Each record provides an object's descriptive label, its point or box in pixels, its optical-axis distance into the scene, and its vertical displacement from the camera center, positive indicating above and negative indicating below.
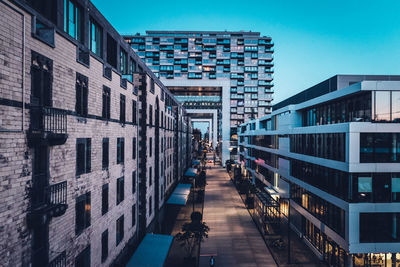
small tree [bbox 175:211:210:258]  19.80 -8.64
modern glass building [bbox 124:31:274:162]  89.00 +28.31
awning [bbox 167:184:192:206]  27.95 -8.22
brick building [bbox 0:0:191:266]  7.09 -0.23
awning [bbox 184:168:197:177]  44.78 -7.86
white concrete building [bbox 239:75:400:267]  16.70 -3.34
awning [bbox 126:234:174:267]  14.23 -8.15
